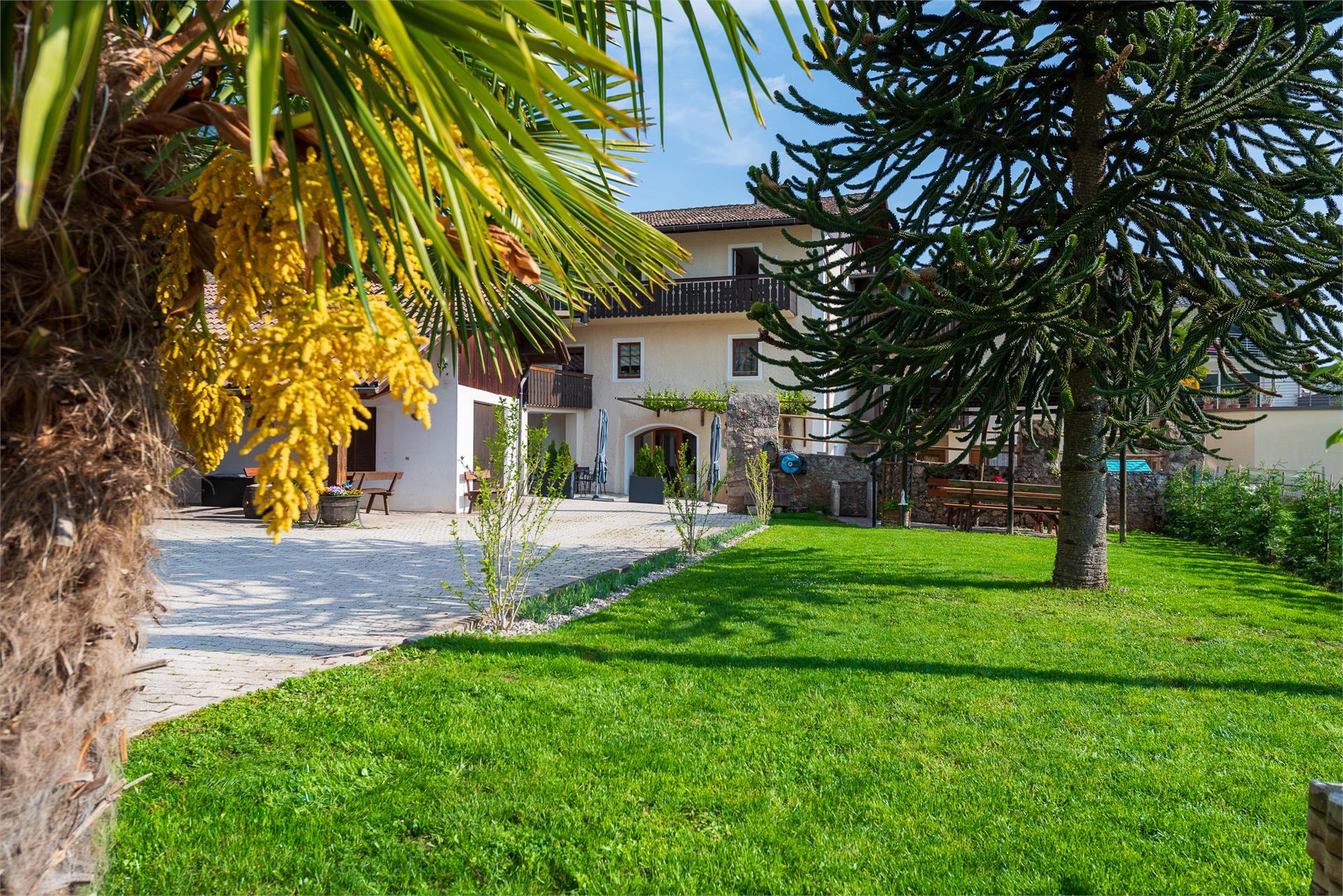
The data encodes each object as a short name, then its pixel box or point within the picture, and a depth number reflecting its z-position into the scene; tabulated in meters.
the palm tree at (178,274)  1.13
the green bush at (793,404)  21.68
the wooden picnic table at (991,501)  13.84
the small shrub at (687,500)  10.66
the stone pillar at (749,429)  17.80
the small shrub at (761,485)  14.62
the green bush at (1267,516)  9.22
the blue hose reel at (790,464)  17.83
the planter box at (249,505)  14.58
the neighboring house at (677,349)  25.33
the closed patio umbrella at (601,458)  23.80
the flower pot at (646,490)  20.73
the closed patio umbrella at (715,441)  20.26
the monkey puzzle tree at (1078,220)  6.06
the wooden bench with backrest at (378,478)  16.28
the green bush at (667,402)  25.05
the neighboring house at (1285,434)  25.16
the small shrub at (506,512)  6.06
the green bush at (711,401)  24.11
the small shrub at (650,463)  22.25
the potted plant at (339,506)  13.67
